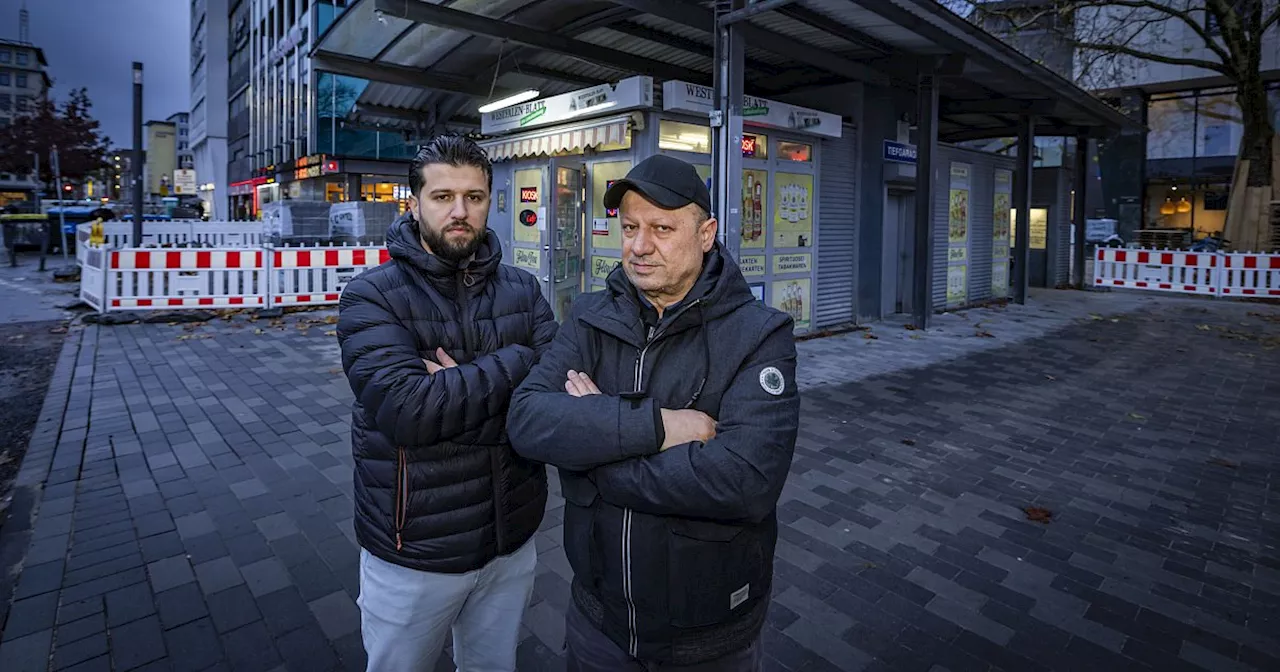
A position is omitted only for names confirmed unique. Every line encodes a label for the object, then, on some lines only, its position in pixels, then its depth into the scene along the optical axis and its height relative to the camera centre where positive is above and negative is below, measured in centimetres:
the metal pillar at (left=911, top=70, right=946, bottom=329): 1153 +164
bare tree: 1794 +658
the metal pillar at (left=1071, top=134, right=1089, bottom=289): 1841 +230
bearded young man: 210 -39
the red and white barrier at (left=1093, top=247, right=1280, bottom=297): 1647 +68
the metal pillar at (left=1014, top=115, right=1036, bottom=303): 1545 +212
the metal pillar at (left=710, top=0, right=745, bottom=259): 826 +194
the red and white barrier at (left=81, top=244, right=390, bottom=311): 1174 +21
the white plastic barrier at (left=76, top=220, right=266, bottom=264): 1956 +154
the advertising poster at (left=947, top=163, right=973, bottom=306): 1430 +128
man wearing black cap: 175 -36
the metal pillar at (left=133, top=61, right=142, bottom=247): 1442 +272
